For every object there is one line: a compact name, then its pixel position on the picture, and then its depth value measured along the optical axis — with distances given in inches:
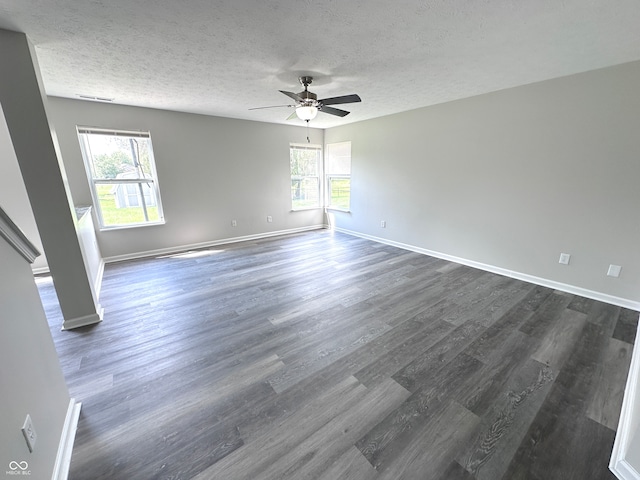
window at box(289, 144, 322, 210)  231.8
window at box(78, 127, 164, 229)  150.1
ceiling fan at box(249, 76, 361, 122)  105.9
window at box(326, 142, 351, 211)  222.6
